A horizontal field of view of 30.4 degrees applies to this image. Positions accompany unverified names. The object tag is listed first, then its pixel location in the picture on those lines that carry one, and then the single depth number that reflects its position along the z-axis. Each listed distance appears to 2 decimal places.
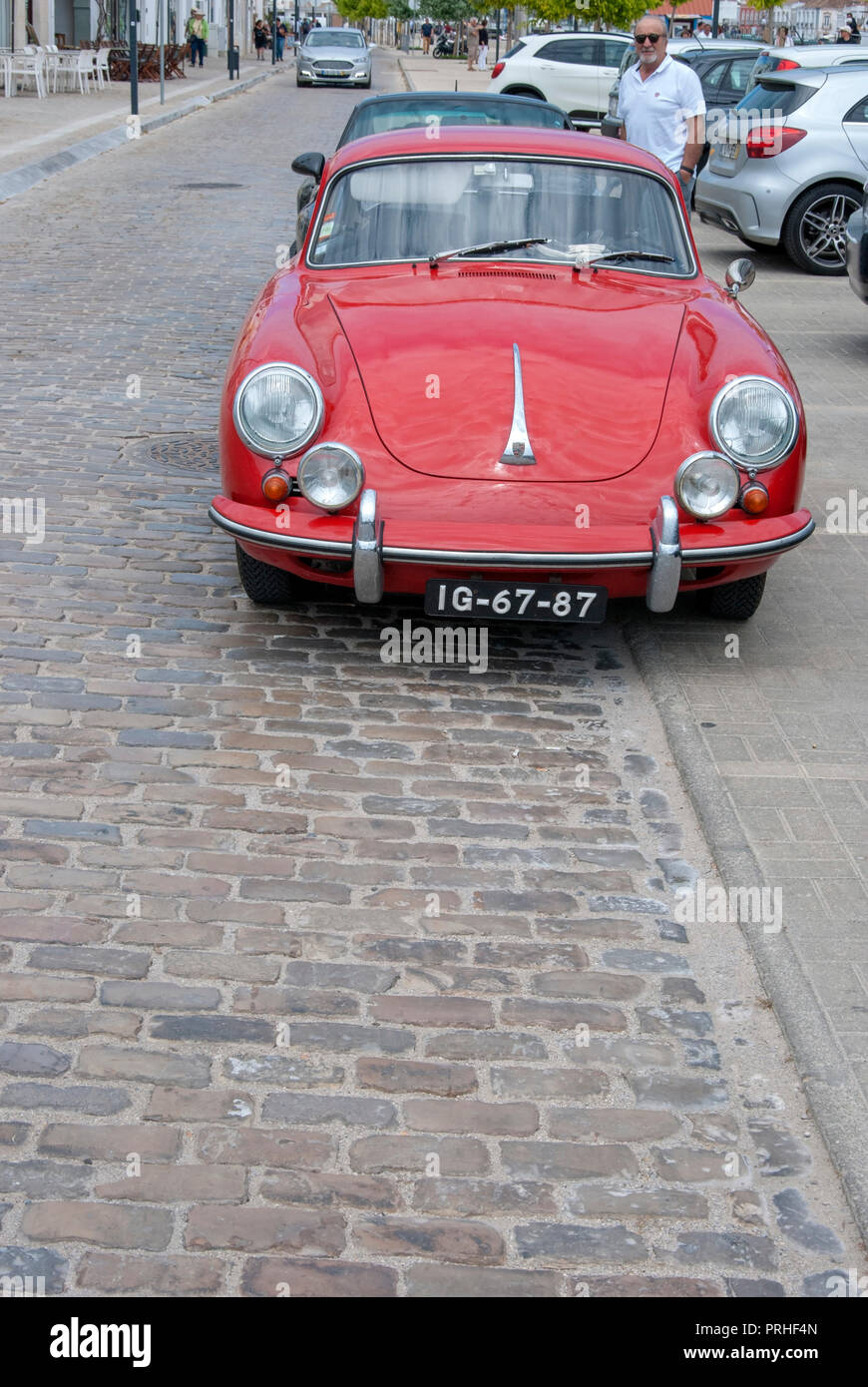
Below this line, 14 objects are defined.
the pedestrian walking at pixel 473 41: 58.97
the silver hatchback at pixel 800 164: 13.98
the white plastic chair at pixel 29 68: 31.67
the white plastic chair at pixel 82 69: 33.12
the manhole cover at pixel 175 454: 7.71
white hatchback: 25.89
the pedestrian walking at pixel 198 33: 52.94
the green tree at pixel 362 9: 111.69
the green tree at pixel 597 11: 43.34
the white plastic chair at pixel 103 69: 35.06
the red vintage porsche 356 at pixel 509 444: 4.99
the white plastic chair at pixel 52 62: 33.53
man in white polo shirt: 10.45
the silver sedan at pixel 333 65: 46.59
